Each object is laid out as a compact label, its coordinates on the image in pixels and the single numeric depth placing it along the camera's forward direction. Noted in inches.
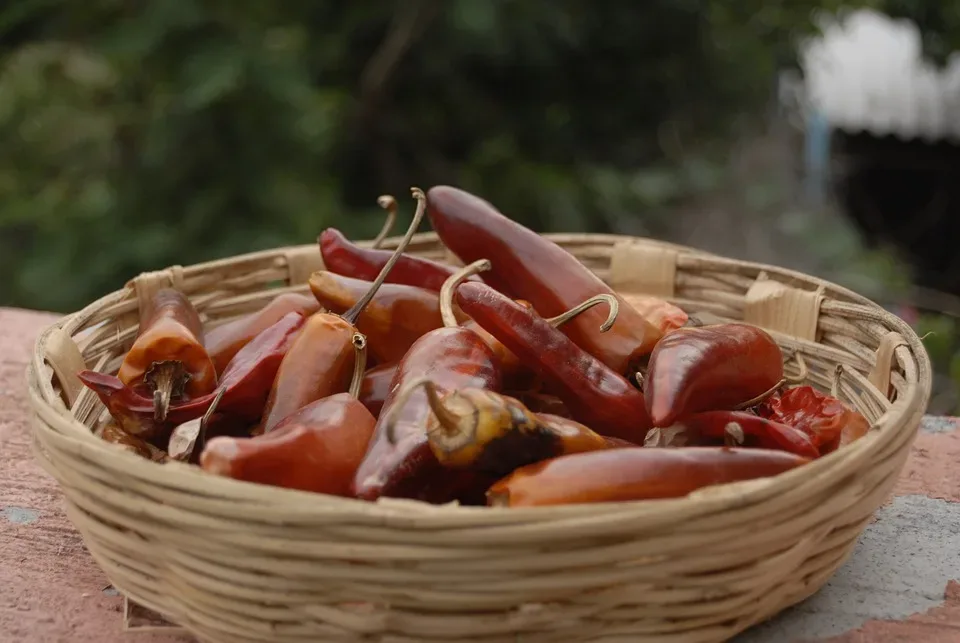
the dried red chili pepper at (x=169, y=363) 25.1
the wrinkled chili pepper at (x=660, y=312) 26.3
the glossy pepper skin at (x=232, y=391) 24.4
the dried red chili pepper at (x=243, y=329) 26.6
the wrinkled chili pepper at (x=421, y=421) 22.3
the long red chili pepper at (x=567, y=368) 24.5
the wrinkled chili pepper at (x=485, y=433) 22.2
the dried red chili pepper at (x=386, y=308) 26.3
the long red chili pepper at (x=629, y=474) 21.7
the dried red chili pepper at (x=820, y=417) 23.8
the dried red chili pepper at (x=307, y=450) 22.2
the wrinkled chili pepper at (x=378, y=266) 27.3
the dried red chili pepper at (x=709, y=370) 23.6
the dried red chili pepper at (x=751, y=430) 23.0
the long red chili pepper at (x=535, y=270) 25.8
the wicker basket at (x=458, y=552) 20.4
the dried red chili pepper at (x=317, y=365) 24.7
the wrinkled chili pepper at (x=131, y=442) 24.4
